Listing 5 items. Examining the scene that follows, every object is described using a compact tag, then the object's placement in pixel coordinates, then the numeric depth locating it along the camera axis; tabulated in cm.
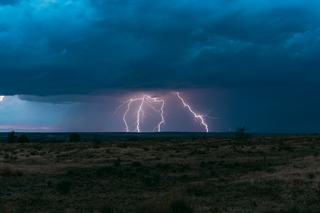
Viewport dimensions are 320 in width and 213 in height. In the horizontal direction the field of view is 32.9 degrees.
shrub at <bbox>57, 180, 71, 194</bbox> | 2597
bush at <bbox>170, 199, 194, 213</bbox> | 1799
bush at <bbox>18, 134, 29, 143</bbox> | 12253
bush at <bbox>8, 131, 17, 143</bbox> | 12294
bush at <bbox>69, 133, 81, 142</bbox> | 13086
